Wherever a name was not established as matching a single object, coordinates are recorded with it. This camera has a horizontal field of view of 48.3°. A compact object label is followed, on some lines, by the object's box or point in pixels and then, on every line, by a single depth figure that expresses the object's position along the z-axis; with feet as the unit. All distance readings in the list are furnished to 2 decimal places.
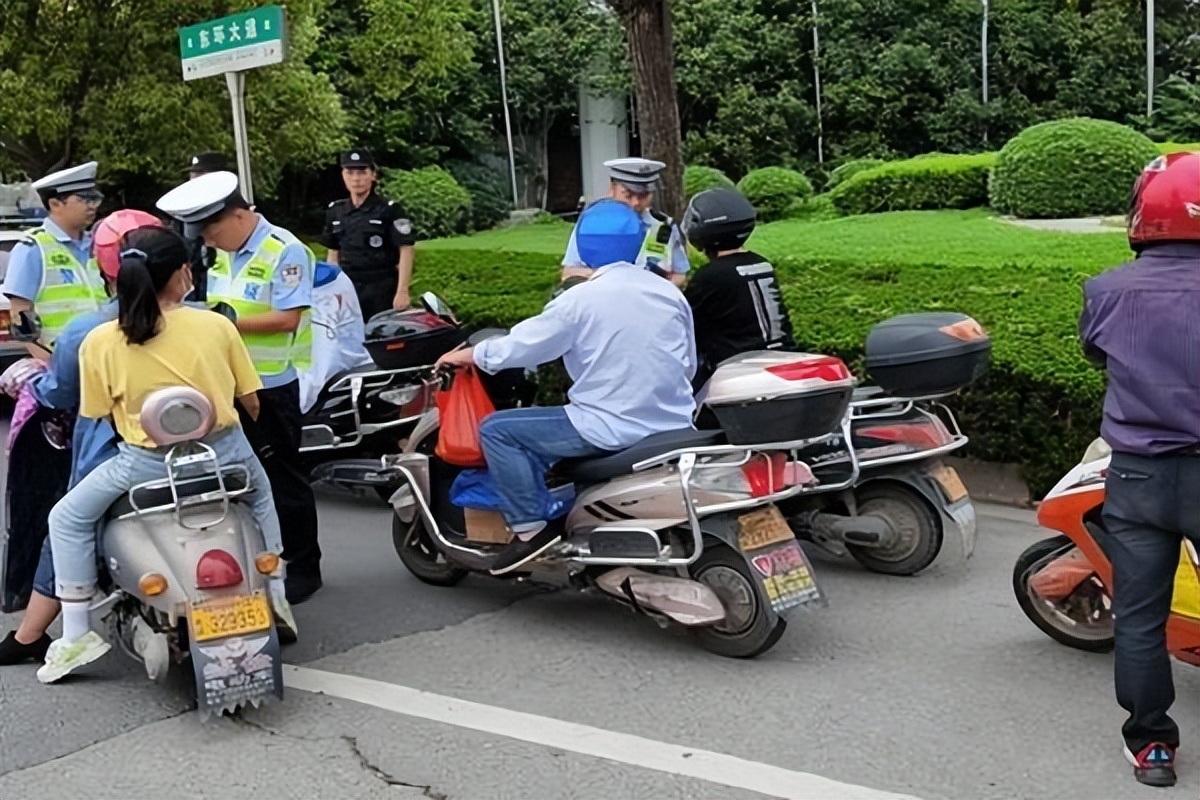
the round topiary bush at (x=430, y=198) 76.64
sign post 29.68
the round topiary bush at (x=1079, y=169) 54.34
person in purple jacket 11.41
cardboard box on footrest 17.25
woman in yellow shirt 14.02
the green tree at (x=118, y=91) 49.83
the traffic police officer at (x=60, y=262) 19.15
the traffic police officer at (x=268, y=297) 16.74
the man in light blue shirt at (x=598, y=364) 15.87
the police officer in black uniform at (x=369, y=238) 27.30
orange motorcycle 12.83
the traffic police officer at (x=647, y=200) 23.36
